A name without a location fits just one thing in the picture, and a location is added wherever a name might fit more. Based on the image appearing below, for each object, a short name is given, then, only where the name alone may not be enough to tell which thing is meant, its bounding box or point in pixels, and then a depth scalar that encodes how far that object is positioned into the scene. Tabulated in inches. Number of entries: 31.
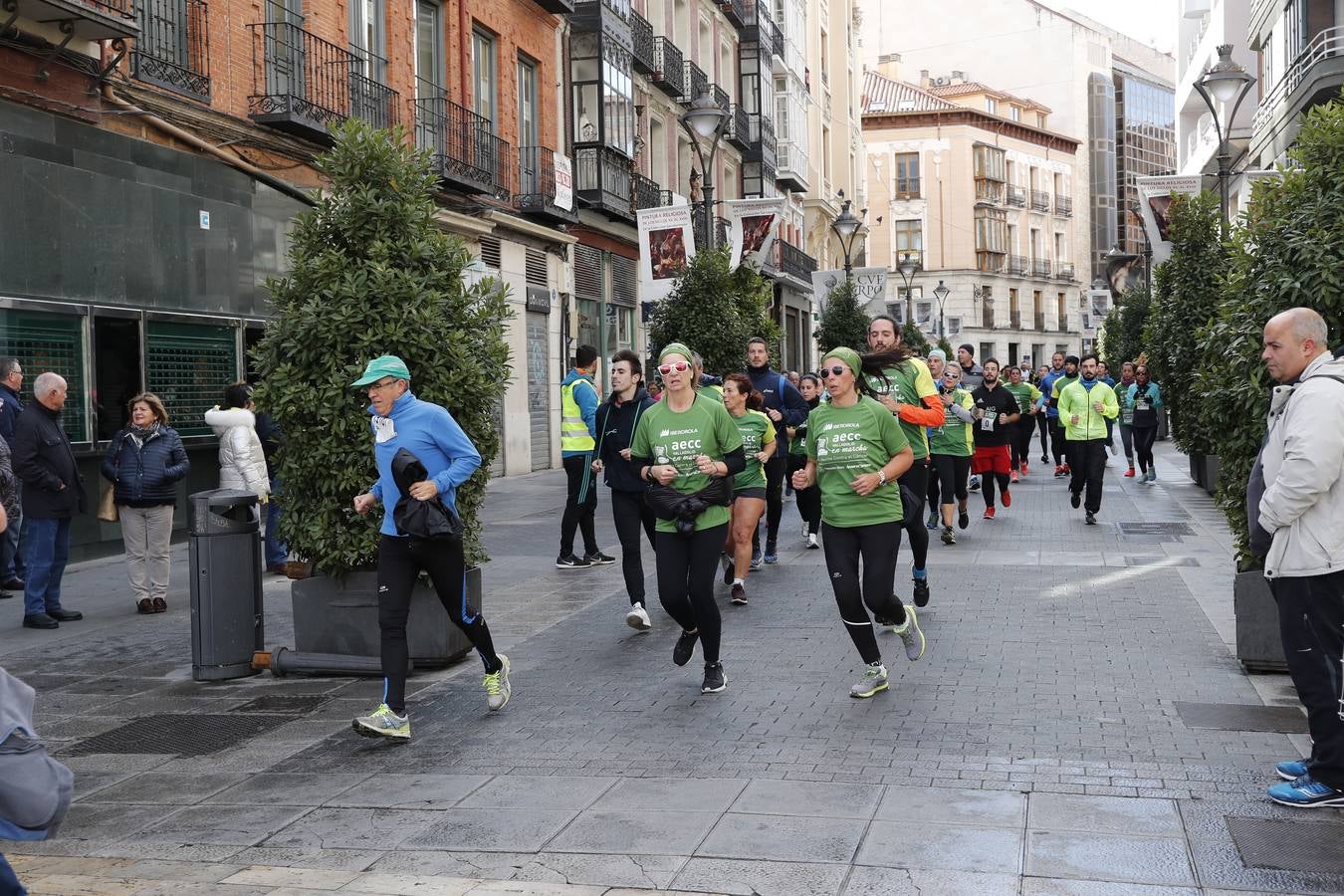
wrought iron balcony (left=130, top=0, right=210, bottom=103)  575.5
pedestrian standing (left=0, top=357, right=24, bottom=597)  426.3
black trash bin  309.4
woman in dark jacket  409.4
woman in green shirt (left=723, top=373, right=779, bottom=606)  400.5
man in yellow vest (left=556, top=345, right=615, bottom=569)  473.7
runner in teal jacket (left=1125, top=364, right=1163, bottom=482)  838.5
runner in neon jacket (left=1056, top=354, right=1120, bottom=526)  603.5
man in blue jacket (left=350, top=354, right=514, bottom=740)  254.7
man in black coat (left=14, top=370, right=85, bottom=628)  392.5
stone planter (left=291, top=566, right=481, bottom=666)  313.3
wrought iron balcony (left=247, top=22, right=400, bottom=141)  661.9
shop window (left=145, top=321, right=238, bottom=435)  589.6
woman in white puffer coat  464.4
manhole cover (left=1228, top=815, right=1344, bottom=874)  176.1
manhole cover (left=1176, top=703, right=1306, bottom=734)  246.5
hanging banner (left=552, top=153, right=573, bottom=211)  1029.8
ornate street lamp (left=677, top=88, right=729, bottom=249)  809.5
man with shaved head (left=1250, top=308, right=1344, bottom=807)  198.1
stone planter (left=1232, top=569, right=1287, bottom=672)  288.0
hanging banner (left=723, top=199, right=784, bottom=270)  983.0
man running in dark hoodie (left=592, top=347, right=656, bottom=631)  370.0
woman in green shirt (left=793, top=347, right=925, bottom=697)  276.7
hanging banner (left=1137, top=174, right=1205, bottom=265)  831.1
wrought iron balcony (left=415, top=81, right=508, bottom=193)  837.8
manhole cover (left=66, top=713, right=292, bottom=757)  256.2
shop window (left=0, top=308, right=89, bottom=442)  506.9
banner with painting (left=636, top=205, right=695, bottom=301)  837.8
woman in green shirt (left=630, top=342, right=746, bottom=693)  284.0
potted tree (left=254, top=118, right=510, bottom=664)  309.7
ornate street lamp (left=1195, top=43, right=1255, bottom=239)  731.4
